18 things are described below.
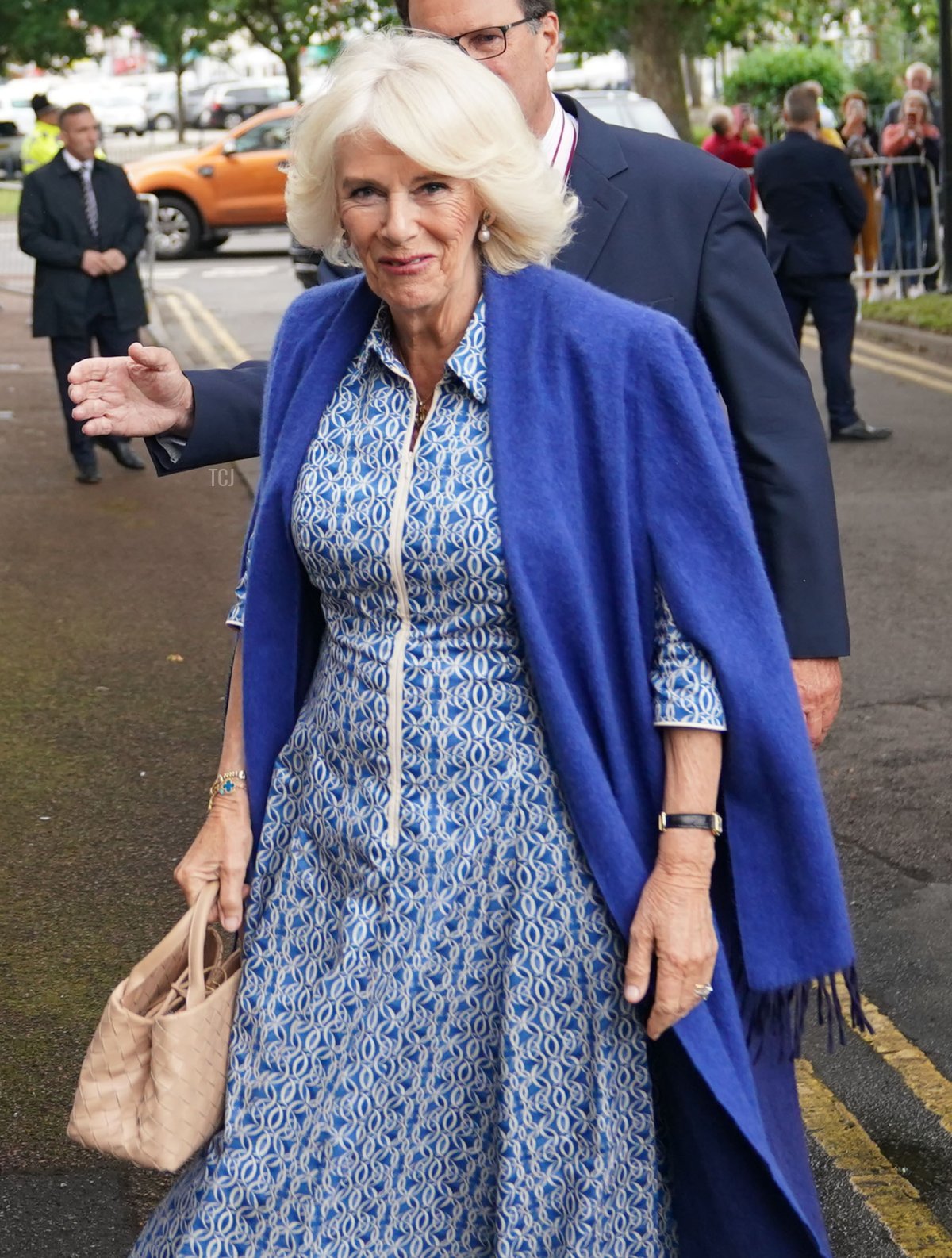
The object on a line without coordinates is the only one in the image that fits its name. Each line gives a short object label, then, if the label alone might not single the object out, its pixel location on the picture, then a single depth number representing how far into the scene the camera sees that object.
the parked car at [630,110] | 14.98
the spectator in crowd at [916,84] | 18.22
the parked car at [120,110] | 53.12
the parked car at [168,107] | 54.19
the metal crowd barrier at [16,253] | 17.94
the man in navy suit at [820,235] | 11.24
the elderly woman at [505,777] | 2.33
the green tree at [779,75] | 29.92
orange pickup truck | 23.00
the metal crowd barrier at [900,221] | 16.91
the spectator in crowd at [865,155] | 16.96
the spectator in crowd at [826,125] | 12.03
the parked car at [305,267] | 12.16
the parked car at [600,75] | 51.28
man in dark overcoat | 10.42
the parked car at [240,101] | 48.59
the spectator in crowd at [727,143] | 18.55
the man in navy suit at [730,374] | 2.88
